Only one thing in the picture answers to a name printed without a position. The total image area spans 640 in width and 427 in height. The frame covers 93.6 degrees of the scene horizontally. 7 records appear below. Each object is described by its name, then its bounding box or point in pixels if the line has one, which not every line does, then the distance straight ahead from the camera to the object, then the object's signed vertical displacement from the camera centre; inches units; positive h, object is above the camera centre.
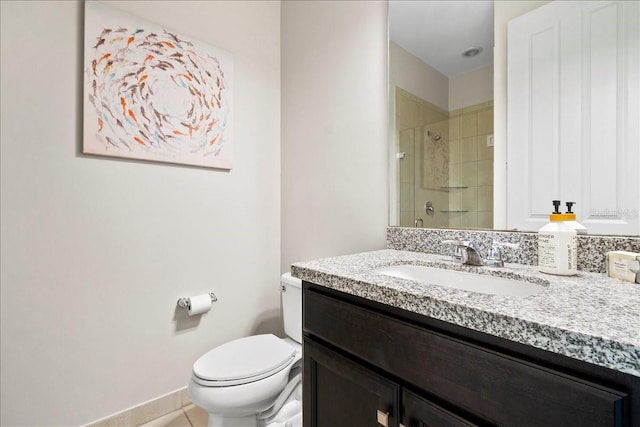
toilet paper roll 60.0 -18.4
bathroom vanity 16.2 -9.6
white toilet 44.1 -25.8
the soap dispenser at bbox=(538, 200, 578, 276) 30.8 -3.6
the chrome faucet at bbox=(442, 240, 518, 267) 37.4 -5.2
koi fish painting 52.1 +23.3
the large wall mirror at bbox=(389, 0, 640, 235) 40.2 +14.7
